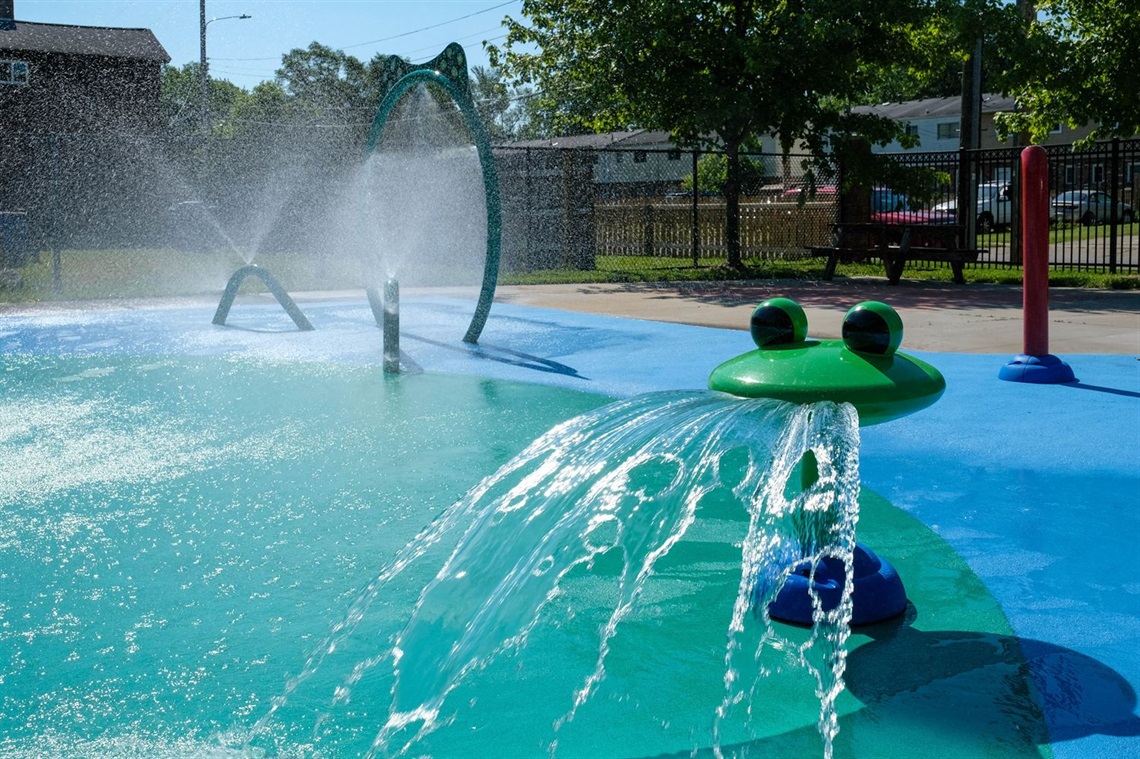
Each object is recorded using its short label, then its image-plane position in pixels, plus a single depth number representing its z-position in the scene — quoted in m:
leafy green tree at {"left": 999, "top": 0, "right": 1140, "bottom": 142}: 16.14
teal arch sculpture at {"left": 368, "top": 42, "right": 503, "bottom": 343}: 9.66
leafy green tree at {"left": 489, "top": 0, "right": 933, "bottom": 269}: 17.23
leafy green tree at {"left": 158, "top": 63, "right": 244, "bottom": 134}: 41.88
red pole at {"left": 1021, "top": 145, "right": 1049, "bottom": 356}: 7.34
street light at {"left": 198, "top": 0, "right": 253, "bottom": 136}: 38.88
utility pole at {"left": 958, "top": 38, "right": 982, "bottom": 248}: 18.78
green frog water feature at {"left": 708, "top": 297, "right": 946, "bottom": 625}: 3.42
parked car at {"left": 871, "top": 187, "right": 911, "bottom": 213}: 22.00
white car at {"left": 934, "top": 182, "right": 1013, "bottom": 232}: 29.59
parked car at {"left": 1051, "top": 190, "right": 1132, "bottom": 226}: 35.12
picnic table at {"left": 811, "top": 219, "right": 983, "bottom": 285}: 15.96
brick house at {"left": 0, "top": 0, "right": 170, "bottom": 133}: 36.91
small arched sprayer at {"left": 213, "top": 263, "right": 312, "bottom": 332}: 11.52
